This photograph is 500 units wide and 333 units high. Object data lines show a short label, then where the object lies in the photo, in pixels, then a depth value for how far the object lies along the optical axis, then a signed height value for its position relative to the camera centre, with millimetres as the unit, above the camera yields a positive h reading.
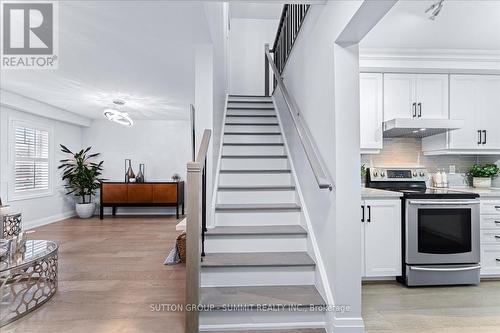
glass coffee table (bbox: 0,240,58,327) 2199 -932
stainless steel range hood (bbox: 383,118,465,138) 3162 +471
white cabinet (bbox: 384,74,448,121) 3375 +823
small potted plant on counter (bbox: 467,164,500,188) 3596 -71
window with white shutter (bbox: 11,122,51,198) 5331 +116
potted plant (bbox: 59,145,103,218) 6488 -251
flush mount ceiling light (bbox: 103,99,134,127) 4633 +815
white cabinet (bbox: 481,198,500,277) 3016 -710
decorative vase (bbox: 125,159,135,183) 6649 -182
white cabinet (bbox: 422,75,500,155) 3432 +634
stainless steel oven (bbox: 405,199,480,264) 2852 -618
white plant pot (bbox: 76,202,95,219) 6582 -961
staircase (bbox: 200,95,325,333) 2070 -727
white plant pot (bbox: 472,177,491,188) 3592 -168
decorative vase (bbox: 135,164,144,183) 6695 -218
